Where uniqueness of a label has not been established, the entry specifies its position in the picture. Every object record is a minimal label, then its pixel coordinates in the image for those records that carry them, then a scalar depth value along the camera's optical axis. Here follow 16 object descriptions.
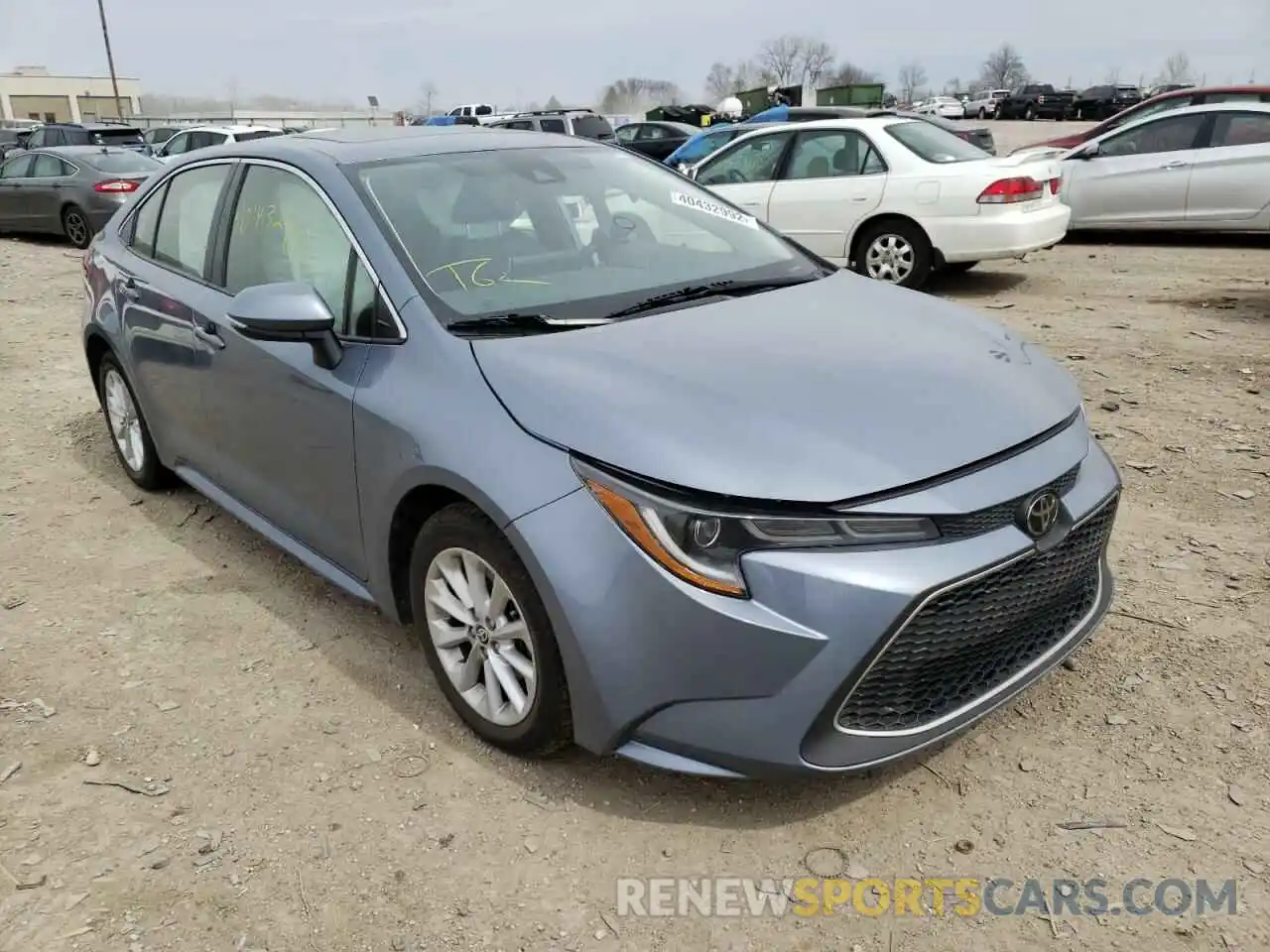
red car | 11.29
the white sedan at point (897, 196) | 8.20
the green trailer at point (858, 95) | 36.69
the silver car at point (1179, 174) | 9.86
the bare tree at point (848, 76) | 111.08
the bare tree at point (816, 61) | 116.44
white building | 88.88
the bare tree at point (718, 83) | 119.88
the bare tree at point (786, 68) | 116.88
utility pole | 54.75
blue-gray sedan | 2.23
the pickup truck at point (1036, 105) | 49.34
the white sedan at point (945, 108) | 49.92
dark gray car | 13.08
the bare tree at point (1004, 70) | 123.89
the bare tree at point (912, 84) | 120.50
